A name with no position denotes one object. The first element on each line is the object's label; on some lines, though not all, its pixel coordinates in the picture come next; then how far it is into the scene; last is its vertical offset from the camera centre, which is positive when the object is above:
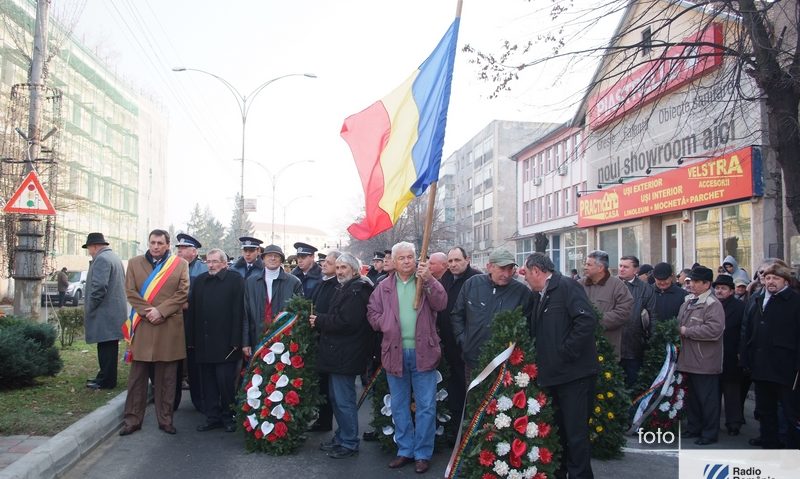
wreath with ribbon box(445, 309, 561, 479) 4.82 -1.14
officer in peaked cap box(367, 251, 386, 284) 12.07 +0.07
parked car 27.70 -0.94
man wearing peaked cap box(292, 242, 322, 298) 8.23 +0.04
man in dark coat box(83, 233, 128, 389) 7.91 -0.57
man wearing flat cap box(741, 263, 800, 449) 6.14 -0.80
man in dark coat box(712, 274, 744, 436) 7.23 -0.97
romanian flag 5.64 +1.22
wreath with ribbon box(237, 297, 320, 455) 5.96 -1.13
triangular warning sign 8.69 +0.94
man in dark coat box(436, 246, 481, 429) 6.18 -0.92
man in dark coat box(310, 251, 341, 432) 6.45 -0.29
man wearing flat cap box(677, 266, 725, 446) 6.78 -0.91
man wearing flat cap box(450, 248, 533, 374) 5.66 -0.26
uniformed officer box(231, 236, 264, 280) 8.51 +0.13
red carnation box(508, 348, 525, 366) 4.99 -0.68
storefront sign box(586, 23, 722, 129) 7.90 +2.68
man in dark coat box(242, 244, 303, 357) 7.33 -0.27
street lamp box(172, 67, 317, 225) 26.81 +6.81
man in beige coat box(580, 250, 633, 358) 6.75 -0.26
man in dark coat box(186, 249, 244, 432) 6.86 -0.72
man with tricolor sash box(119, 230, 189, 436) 6.60 -0.61
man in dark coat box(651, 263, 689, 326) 8.25 -0.31
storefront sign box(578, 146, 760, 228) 15.14 +2.31
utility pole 9.49 +0.49
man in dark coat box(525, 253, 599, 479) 4.70 -0.65
